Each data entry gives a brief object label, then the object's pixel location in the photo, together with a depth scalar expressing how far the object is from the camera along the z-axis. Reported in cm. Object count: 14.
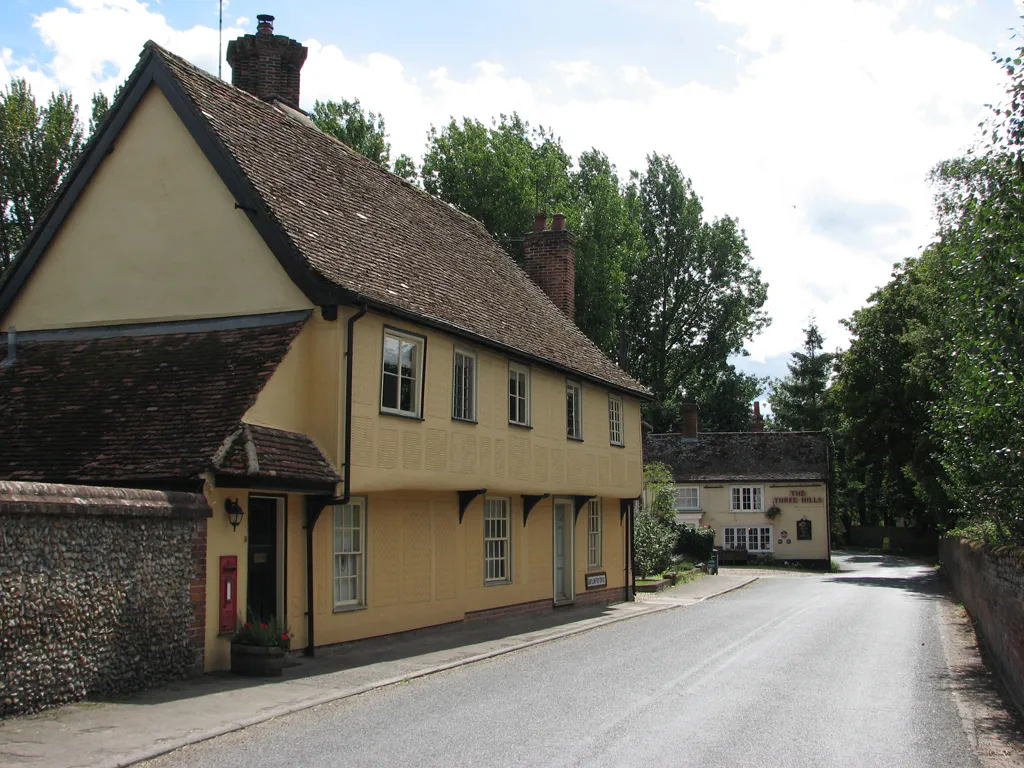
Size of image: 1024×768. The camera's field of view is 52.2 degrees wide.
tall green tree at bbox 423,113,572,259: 4172
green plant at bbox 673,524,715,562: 4572
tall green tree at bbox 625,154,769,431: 6275
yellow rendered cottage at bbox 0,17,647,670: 1359
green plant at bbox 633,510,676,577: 3469
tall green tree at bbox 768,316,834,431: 7950
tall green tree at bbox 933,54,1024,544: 1165
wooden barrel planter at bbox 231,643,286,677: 1291
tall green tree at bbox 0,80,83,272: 3300
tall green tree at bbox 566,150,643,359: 4444
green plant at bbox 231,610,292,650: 1312
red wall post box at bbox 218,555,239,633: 1312
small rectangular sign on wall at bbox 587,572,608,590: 2525
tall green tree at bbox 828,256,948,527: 4184
